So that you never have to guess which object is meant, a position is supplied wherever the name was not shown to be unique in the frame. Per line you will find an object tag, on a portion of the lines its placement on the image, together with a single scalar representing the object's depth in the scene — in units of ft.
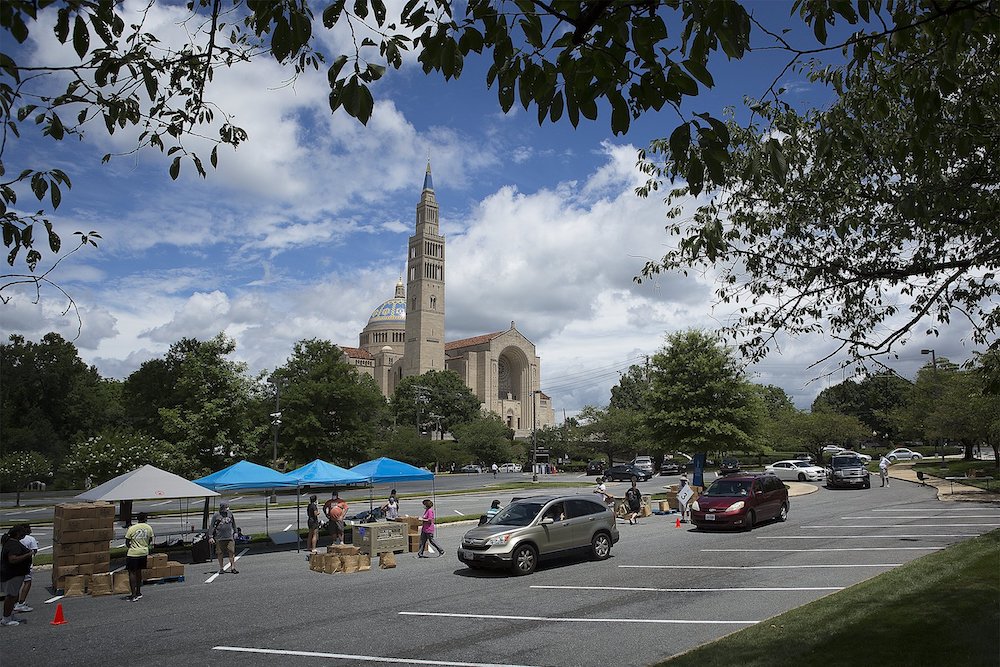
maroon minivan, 67.82
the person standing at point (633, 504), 81.21
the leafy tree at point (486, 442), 270.05
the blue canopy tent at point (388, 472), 68.08
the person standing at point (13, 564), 38.06
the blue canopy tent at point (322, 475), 64.44
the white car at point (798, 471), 148.56
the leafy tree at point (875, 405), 312.09
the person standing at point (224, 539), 52.37
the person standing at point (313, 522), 62.95
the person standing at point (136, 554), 42.80
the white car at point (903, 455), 209.67
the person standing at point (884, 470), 121.18
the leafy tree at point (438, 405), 328.70
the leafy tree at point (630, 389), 308.19
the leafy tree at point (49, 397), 203.00
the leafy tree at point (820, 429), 214.07
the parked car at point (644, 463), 194.33
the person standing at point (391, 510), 66.64
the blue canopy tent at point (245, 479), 62.18
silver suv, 47.52
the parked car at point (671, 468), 197.26
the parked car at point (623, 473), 180.24
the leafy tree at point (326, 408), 159.94
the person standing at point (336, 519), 61.72
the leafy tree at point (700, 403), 112.27
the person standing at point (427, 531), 60.08
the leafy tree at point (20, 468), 138.82
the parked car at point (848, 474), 118.62
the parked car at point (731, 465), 159.33
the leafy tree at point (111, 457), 96.63
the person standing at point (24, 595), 38.45
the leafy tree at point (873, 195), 24.32
